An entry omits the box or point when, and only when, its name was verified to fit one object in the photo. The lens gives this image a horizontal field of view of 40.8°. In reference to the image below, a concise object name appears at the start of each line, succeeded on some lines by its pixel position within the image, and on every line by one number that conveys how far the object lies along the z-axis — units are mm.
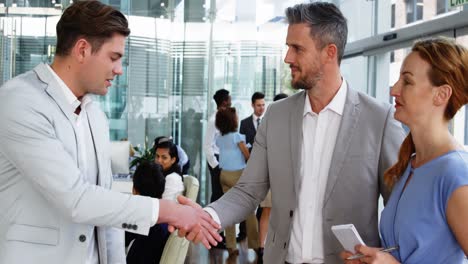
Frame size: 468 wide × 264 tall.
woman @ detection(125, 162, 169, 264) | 3465
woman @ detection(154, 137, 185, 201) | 5641
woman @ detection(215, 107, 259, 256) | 7023
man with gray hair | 2318
